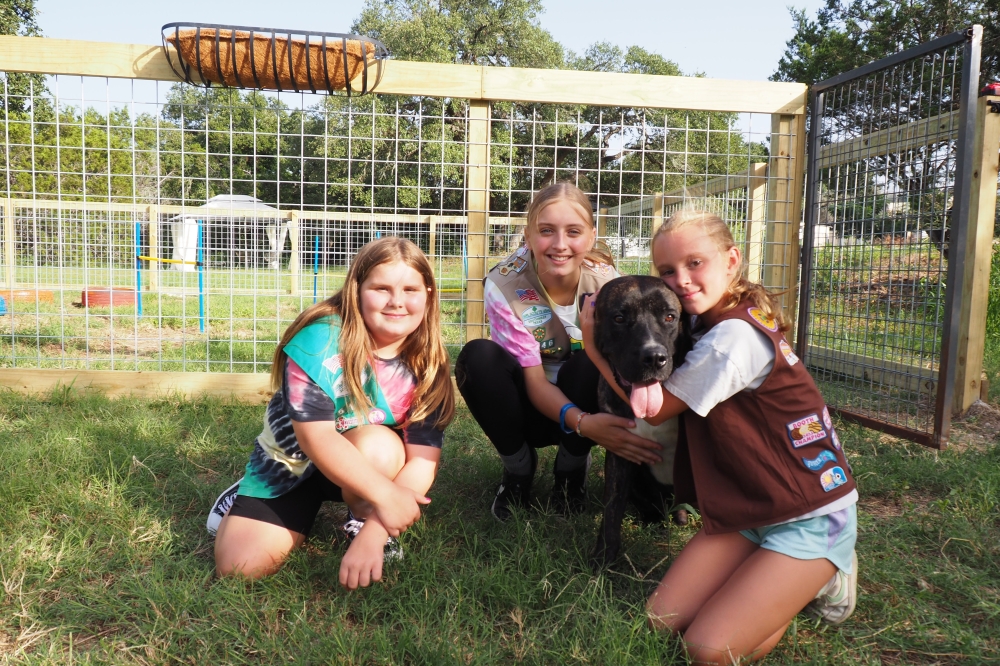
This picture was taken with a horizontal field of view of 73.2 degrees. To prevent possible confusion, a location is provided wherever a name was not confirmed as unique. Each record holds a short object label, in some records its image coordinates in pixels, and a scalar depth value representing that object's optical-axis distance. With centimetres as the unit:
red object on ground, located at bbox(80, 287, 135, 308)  802
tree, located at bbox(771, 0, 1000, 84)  2241
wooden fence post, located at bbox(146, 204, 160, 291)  846
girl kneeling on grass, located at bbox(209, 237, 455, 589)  212
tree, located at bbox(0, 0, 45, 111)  1914
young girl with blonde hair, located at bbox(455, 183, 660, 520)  262
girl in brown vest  182
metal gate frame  327
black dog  207
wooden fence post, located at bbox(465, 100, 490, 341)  405
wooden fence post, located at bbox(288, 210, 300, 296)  904
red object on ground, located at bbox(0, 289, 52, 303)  763
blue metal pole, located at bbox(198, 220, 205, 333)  626
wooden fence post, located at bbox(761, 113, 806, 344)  417
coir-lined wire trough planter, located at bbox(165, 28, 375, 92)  368
